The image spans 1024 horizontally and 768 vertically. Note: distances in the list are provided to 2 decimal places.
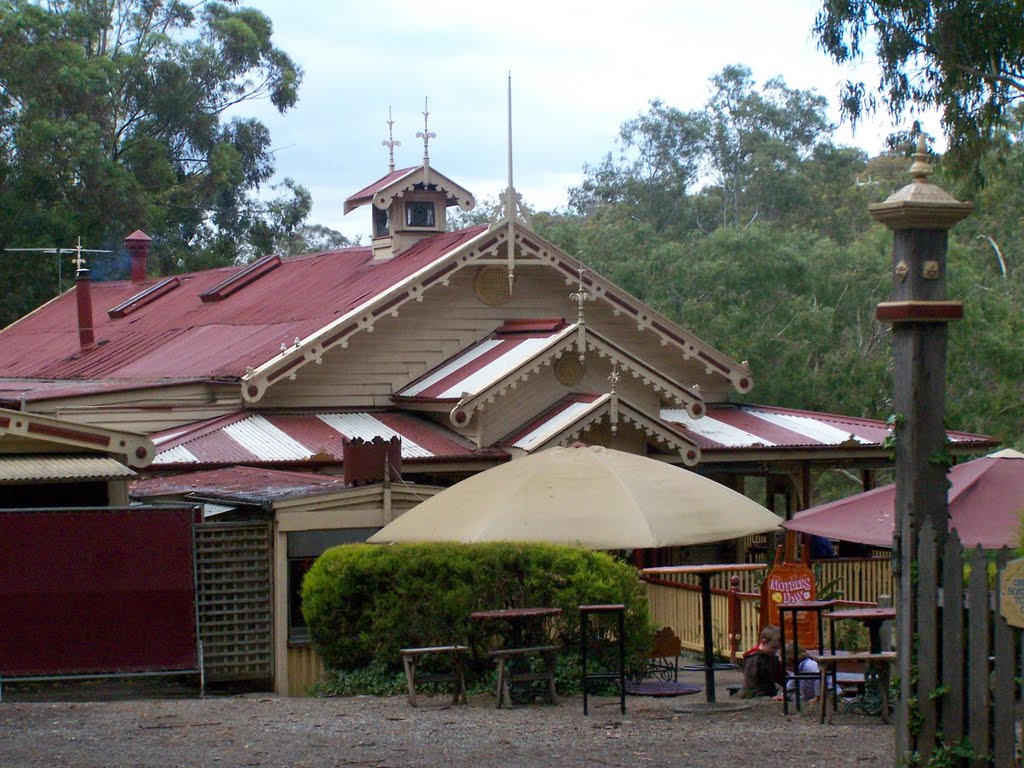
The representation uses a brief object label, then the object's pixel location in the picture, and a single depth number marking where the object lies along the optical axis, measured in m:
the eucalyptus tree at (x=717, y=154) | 58.47
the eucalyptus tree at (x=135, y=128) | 47.03
